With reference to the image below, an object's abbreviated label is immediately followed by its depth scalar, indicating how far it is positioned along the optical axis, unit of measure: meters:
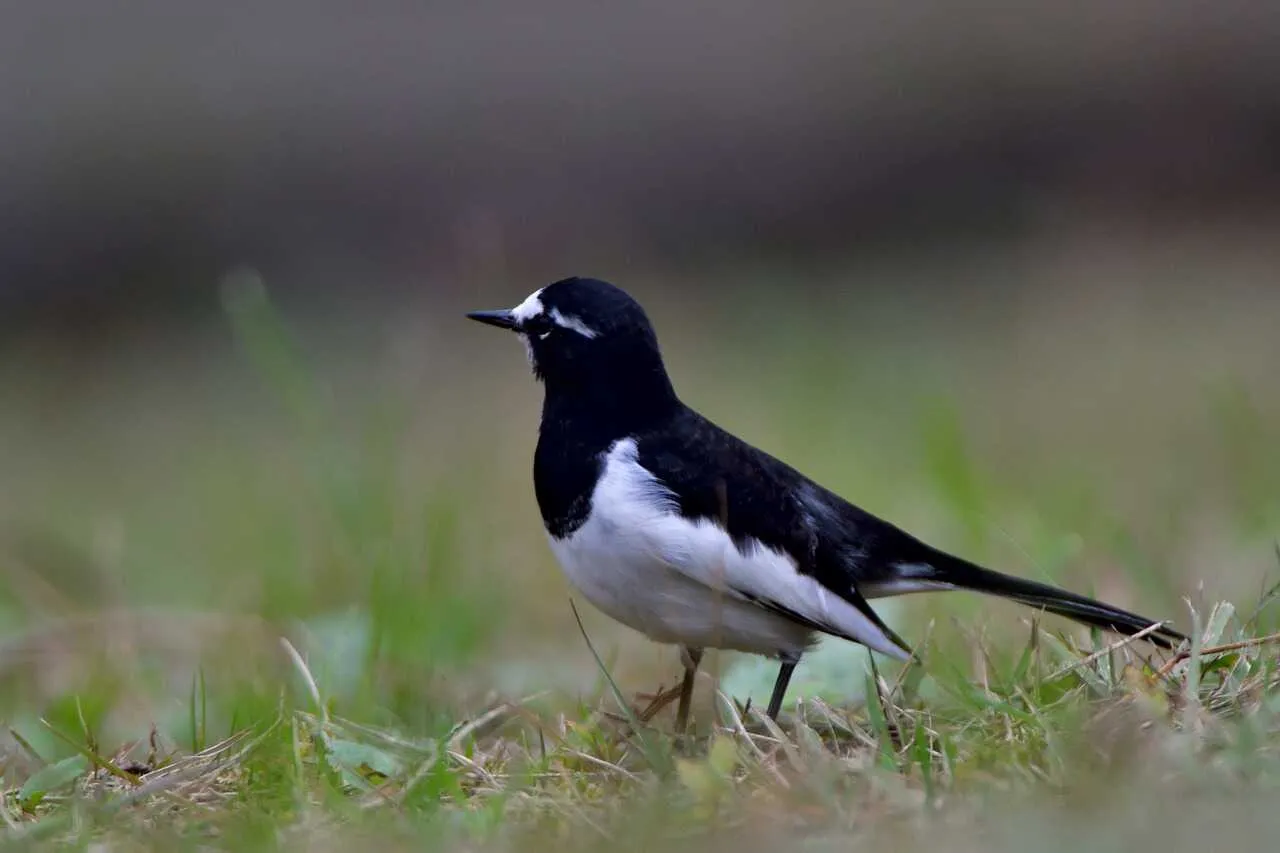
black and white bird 8.79
